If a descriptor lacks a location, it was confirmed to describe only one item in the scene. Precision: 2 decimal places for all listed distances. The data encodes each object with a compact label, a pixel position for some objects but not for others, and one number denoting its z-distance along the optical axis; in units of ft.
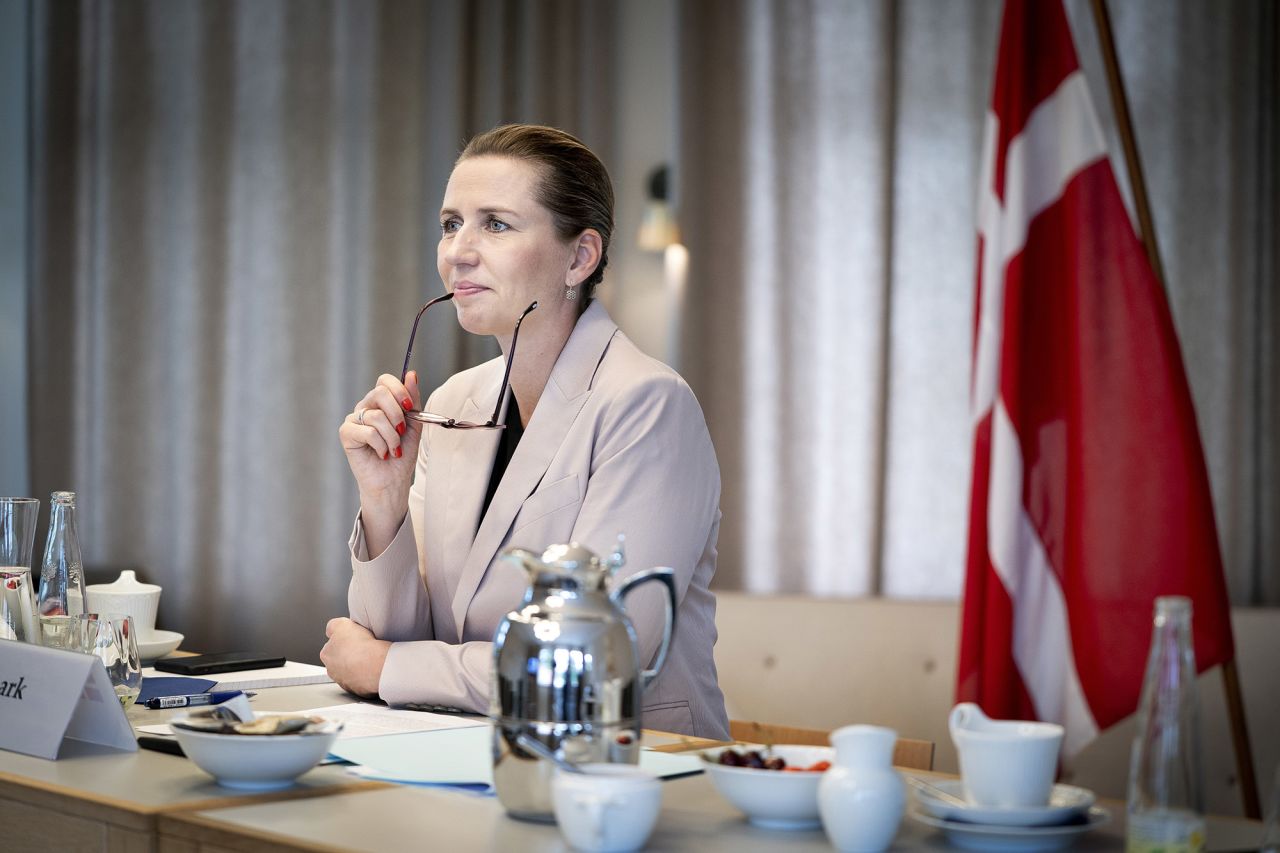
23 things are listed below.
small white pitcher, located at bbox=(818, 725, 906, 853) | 11.00
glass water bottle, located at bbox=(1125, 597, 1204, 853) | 10.84
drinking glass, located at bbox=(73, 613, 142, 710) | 12.78
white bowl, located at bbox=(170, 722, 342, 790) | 11.59
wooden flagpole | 14.53
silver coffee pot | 11.29
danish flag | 14.79
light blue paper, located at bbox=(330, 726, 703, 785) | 11.84
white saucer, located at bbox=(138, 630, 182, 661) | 14.31
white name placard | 12.19
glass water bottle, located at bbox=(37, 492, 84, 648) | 13.41
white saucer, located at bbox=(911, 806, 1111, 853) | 11.04
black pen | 13.14
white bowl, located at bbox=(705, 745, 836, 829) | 11.24
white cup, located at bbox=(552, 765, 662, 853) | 10.95
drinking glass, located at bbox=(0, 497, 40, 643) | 13.19
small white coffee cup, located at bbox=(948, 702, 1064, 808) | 11.14
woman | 13.56
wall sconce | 24.63
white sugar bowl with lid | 14.14
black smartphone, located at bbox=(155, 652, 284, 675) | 14.06
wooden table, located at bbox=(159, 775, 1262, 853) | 11.07
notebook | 13.70
